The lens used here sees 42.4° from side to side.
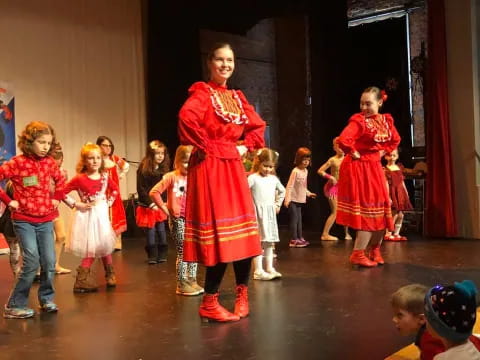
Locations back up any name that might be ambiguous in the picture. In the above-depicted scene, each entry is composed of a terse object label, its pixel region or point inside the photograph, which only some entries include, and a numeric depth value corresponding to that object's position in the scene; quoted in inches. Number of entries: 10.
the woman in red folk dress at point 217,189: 131.0
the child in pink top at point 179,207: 164.7
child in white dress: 181.8
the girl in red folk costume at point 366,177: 194.1
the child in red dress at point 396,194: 269.6
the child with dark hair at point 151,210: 226.4
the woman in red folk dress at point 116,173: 196.7
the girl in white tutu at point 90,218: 171.3
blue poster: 289.7
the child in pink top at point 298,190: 267.3
